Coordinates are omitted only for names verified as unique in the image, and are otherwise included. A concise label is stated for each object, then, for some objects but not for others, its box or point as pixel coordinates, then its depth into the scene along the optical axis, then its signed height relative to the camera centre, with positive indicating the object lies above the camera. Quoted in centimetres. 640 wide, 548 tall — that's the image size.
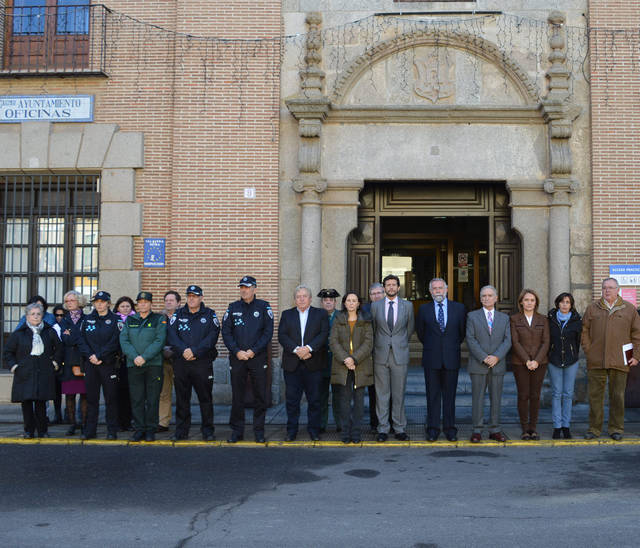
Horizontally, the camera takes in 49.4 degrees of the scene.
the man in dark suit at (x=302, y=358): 814 -69
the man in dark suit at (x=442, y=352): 819 -64
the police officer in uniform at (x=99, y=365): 838 -85
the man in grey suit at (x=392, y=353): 823 -66
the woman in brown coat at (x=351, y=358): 809 -71
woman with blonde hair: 878 -90
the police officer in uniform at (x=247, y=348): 812 -61
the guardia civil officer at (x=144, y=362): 824 -79
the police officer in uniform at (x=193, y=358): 822 -73
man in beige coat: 821 -63
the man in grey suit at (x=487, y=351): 816 -62
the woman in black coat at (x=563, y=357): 821 -69
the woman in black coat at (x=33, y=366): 852 -89
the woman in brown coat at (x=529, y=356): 817 -67
